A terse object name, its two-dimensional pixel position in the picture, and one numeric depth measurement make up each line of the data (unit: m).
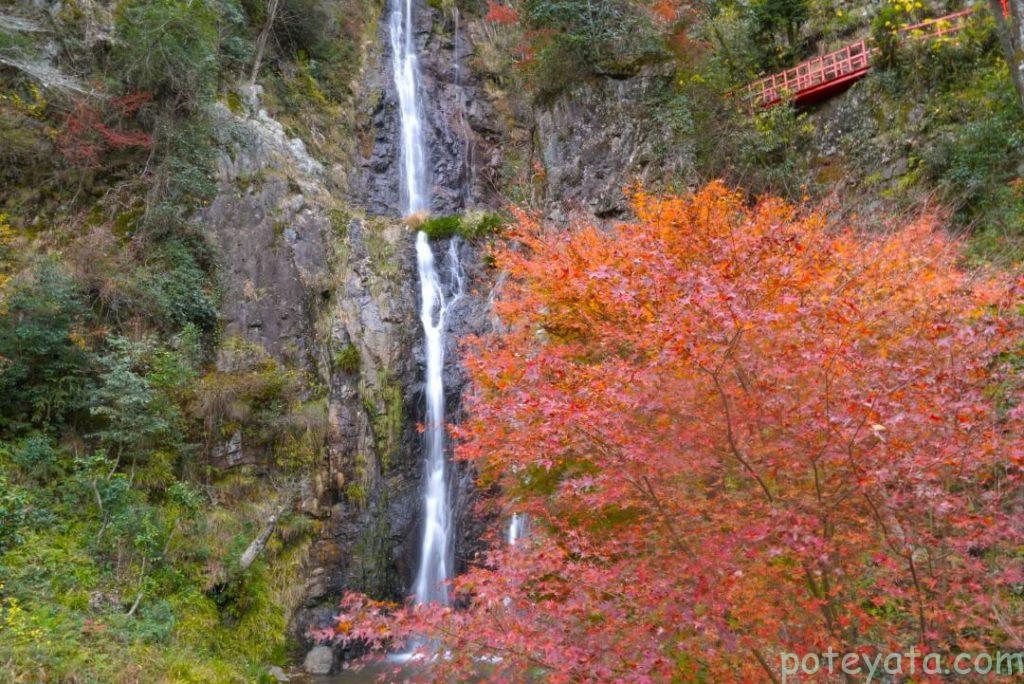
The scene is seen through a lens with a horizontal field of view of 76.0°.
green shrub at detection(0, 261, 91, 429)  10.35
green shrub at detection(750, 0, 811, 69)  19.23
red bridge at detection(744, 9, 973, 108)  15.88
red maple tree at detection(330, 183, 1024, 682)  4.63
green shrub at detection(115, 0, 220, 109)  13.94
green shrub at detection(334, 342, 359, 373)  14.49
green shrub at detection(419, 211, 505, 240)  17.78
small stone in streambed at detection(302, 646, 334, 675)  11.14
